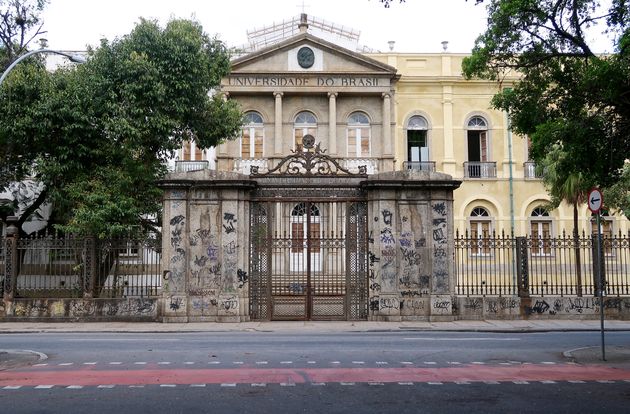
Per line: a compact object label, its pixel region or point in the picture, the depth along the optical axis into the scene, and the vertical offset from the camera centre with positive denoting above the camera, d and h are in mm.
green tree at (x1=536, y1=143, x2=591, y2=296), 24322 +2929
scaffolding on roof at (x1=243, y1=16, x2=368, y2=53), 37969 +13638
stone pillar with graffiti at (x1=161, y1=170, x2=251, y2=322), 17922 +542
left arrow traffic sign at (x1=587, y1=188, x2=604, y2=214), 11875 +1148
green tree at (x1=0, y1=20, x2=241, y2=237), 20156 +4655
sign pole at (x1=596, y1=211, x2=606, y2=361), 11273 +55
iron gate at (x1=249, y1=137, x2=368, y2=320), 18094 +288
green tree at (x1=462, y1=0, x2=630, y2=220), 11781 +3478
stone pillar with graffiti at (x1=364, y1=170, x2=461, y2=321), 18000 +532
